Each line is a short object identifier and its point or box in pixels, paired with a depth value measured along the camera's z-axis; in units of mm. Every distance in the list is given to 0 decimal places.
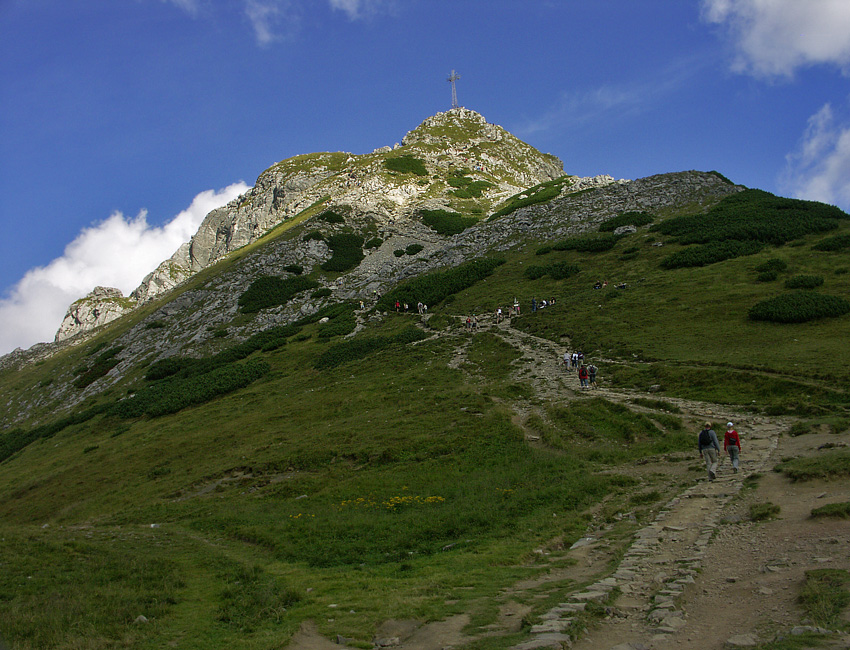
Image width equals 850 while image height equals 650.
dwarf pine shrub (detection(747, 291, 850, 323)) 31594
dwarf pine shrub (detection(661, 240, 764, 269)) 47719
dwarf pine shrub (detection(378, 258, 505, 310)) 60438
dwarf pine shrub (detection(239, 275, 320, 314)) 71000
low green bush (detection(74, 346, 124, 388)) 65125
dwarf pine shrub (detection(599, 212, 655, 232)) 66062
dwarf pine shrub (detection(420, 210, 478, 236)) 87688
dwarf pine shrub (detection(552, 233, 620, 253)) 61125
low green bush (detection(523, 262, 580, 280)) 56281
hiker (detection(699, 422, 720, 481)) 16094
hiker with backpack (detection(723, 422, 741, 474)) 16328
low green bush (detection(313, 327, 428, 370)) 47062
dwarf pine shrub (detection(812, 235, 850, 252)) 43656
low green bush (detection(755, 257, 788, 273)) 41344
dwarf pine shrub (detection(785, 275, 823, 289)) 36438
